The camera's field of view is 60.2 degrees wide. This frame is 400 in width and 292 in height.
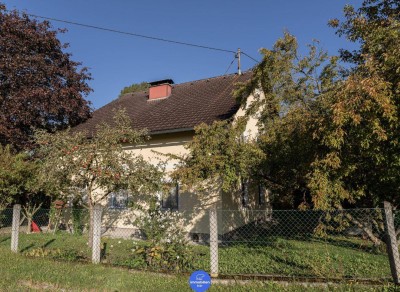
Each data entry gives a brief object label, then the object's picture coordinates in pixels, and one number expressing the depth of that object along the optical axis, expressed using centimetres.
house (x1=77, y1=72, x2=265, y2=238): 1123
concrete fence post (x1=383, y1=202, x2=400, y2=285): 495
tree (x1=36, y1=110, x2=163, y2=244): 842
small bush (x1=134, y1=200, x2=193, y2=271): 632
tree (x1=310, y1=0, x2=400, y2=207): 548
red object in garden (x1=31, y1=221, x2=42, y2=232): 1293
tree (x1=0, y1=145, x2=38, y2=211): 1105
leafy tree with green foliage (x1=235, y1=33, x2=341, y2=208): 898
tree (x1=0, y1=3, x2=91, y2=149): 1410
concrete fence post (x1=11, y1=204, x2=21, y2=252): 820
